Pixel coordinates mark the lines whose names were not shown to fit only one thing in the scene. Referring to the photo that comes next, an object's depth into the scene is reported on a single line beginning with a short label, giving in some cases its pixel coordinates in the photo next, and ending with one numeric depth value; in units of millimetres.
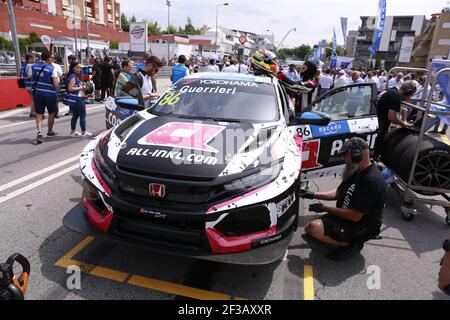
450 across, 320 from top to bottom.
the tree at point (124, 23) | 107125
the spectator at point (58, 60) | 16634
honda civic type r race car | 2580
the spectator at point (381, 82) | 17266
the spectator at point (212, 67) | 16866
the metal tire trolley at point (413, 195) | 4500
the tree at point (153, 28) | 108031
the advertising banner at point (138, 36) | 32853
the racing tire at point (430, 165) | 4504
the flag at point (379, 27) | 19125
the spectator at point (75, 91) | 7590
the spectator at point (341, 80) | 14336
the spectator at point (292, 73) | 12648
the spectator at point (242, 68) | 18530
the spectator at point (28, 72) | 10246
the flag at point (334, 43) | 28819
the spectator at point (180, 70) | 9125
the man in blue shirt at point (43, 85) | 7281
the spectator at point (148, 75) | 6152
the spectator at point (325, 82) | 15133
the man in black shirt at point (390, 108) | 5242
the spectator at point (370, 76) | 15462
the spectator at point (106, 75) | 13891
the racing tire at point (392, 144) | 5039
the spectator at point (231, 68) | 17234
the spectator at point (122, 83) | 5203
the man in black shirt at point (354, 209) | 3301
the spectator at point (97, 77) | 14392
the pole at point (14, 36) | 12355
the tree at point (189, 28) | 123519
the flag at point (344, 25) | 33853
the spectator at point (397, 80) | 14406
